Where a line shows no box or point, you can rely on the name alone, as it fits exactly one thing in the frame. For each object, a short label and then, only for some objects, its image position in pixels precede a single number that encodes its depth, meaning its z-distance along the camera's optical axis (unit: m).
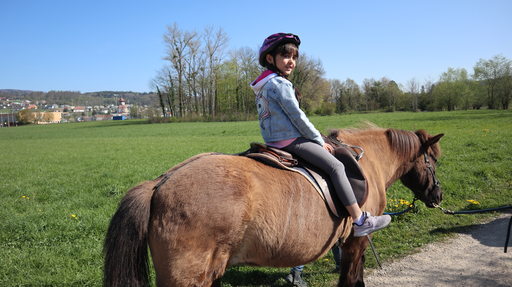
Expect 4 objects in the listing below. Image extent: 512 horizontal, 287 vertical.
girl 2.60
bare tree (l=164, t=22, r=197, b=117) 61.44
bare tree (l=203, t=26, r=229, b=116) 61.47
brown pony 2.00
